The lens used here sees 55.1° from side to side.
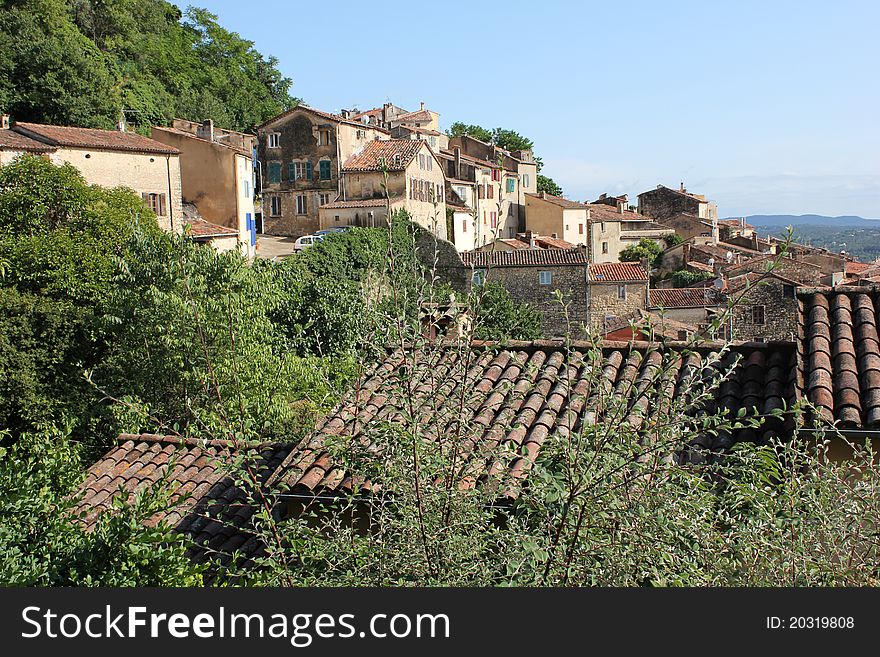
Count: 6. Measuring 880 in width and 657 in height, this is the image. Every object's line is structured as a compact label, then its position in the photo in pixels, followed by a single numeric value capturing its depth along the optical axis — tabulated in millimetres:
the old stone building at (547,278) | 42156
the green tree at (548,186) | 81000
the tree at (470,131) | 86531
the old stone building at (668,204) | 74562
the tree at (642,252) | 62688
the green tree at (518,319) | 35678
